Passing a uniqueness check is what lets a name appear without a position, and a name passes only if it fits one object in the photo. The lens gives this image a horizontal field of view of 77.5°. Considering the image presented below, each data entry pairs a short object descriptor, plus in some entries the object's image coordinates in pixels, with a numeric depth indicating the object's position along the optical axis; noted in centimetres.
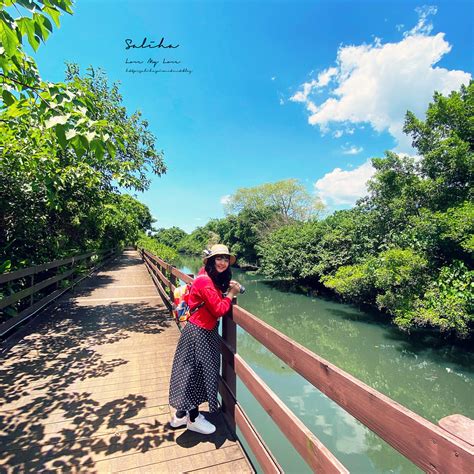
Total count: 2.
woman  222
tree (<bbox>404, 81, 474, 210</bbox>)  1048
